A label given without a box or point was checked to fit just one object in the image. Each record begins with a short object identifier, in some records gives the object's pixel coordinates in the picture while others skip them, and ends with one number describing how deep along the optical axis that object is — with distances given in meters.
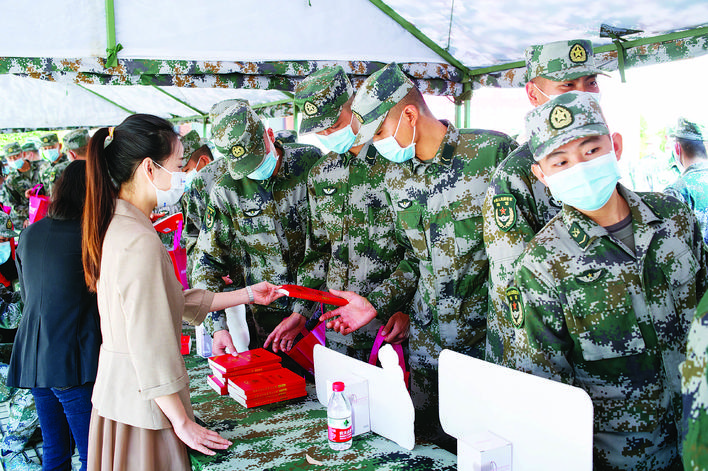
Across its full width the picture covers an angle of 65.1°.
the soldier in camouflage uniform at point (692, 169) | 3.48
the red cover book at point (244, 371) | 2.32
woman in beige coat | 1.55
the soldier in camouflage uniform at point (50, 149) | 8.77
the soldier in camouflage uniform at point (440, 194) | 2.20
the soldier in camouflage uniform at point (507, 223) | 1.85
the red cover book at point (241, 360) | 2.34
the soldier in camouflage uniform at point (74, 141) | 5.72
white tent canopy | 3.51
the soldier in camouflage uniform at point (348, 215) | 2.56
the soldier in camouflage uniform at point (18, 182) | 8.59
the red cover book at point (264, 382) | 2.15
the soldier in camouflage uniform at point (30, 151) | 9.31
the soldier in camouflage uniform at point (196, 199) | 3.72
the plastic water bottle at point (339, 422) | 1.70
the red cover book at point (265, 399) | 2.13
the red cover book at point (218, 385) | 2.32
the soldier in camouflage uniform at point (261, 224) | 2.85
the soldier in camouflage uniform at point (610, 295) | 1.42
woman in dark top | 2.05
